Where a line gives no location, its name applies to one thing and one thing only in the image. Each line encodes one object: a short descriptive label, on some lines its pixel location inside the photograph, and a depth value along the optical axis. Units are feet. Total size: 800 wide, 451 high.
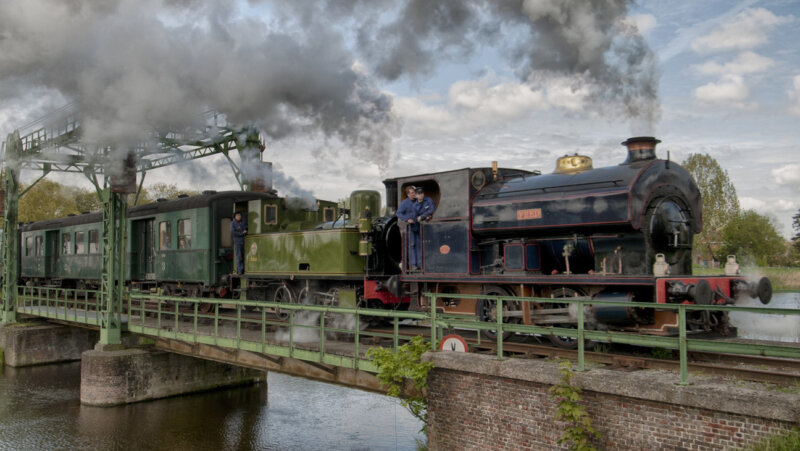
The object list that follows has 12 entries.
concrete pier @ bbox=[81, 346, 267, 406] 51.01
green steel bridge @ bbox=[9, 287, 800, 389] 21.02
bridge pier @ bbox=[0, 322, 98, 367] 69.77
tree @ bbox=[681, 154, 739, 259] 147.23
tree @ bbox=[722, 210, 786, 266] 143.64
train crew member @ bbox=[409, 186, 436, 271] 36.94
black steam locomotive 28.99
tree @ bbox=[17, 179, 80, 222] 162.42
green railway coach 54.90
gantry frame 51.90
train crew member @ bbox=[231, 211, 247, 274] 51.73
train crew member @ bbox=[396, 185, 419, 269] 37.11
